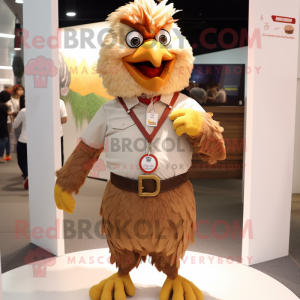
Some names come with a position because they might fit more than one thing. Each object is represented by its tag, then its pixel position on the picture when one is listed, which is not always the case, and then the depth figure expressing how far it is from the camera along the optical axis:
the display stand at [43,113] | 2.23
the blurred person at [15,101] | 5.04
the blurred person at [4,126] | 4.88
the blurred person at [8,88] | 5.15
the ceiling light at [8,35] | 5.26
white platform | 1.76
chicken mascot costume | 1.52
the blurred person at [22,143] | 4.07
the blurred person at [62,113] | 3.76
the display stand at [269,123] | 2.21
